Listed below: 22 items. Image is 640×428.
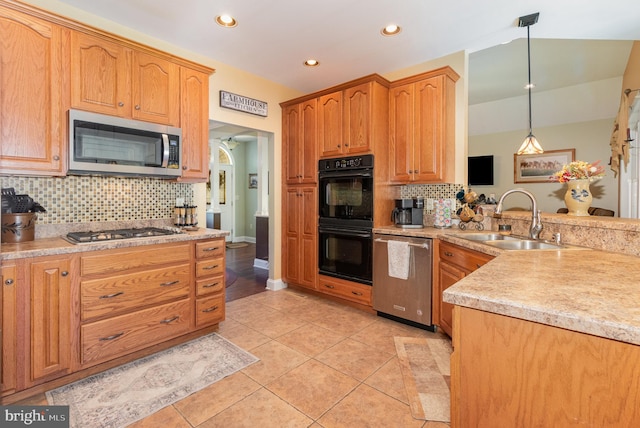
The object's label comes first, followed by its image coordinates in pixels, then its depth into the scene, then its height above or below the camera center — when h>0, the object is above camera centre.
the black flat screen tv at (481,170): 6.04 +0.90
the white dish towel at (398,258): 2.82 -0.42
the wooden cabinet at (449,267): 2.25 -0.43
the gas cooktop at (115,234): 2.08 -0.15
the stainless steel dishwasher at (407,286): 2.72 -0.68
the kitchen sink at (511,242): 2.05 -0.21
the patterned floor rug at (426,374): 1.73 -1.11
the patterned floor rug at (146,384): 1.68 -1.09
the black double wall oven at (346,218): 3.13 -0.04
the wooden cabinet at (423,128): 2.94 +0.88
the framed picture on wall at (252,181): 7.88 +0.89
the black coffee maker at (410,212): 3.10 +0.03
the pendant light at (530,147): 2.94 +0.66
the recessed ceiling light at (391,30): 2.60 +1.63
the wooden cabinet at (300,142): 3.61 +0.91
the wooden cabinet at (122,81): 2.12 +1.03
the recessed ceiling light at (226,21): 2.48 +1.64
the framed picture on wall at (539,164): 5.27 +0.92
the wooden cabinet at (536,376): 0.74 -0.45
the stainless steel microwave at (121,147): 2.10 +0.52
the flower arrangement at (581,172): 2.18 +0.31
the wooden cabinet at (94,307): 1.71 -0.62
